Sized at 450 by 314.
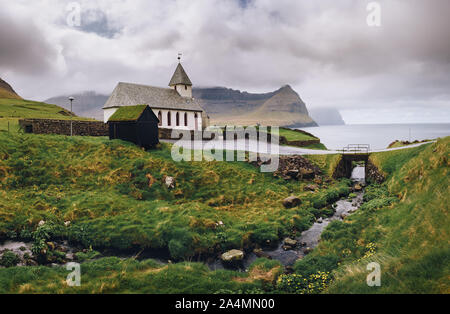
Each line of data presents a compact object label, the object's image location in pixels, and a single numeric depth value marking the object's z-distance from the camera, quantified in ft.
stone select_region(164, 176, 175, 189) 88.58
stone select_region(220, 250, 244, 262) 56.29
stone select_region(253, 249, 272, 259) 58.59
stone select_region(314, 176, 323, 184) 106.45
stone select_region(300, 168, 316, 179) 108.58
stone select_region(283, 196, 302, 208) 84.99
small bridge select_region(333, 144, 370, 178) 118.93
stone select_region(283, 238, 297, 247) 63.30
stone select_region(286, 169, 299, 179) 107.65
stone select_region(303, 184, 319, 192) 99.29
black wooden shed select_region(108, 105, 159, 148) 109.81
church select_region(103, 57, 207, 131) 182.09
